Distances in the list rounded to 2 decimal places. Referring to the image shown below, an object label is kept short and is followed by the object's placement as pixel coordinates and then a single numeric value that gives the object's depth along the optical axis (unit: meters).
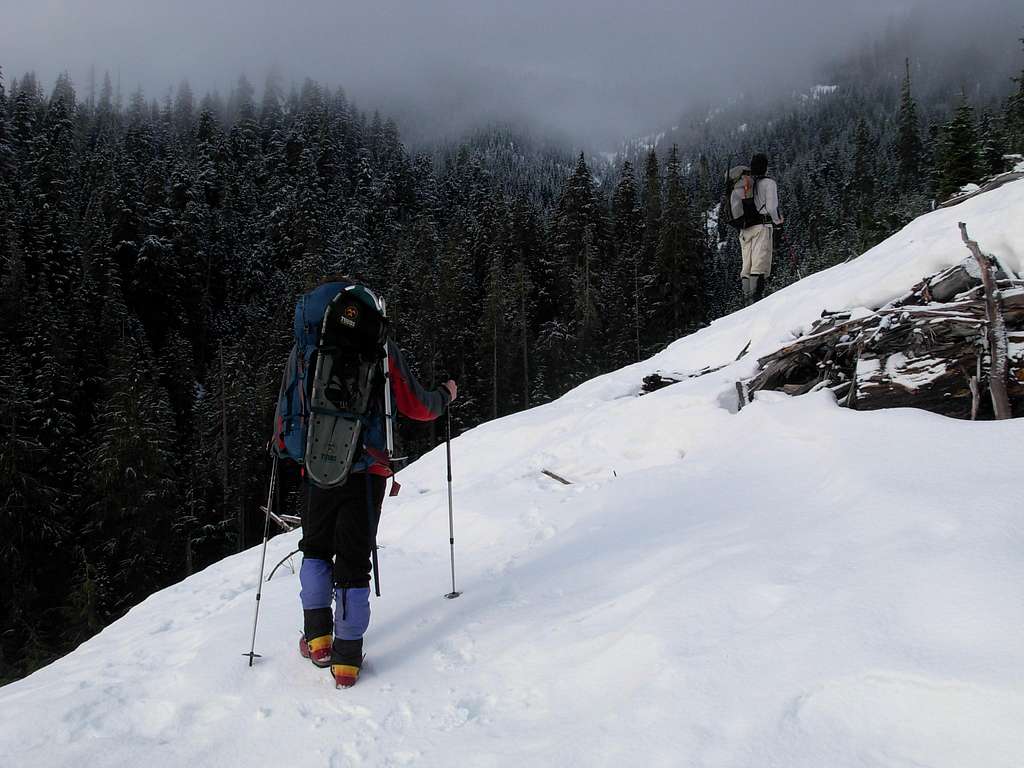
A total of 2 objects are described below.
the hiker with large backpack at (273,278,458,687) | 3.67
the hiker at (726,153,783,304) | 9.76
